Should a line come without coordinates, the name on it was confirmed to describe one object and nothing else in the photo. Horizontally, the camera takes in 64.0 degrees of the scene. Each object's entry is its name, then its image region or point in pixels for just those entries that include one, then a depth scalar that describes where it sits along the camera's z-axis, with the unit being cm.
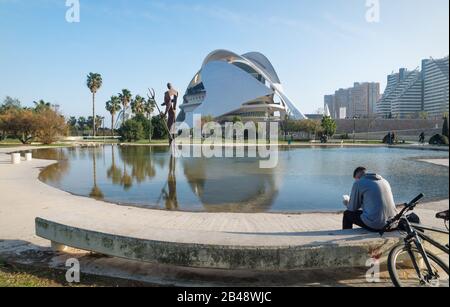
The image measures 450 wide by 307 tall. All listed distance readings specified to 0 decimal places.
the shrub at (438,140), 3738
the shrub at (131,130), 4919
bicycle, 324
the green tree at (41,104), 6290
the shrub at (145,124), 5169
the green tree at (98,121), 9041
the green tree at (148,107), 6511
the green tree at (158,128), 5281
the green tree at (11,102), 7196
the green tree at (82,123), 9298
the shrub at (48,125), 3966
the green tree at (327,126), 5888
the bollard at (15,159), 1793
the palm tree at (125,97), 6438
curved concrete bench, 365
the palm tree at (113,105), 6550
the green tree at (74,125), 7906
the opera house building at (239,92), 7950
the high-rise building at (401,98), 7936
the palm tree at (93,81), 5378
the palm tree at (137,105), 6431
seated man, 382
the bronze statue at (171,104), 2088
